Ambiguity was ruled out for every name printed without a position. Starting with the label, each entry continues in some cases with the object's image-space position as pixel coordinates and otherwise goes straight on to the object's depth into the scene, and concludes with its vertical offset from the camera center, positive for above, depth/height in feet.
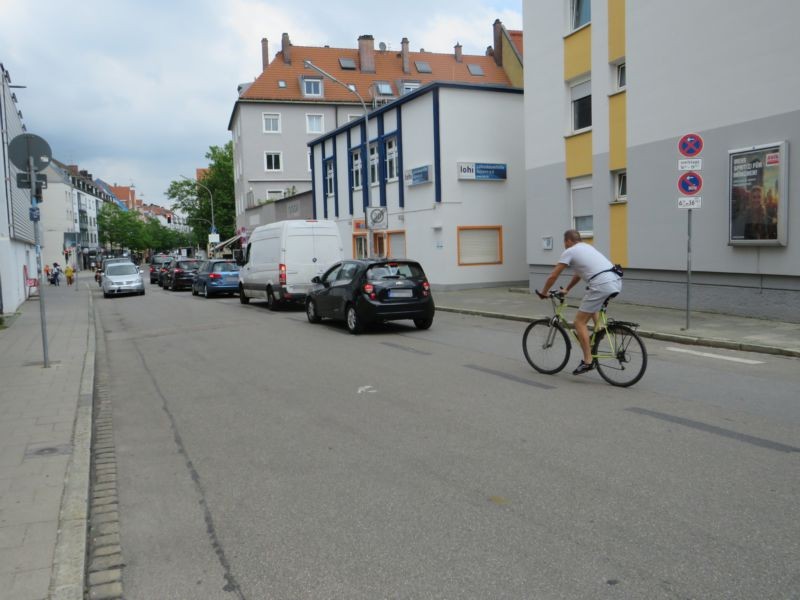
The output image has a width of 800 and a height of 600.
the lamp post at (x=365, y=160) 97.76 +13.86
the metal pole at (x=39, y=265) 32.50 +0.04
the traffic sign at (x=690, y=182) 38.81 +3.68
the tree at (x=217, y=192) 258.37 +26.39
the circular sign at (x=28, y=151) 31.78 +5.27
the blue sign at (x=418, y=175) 83.10 +9.73
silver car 105.29 -2.39
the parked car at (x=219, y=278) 92.73 -2.12
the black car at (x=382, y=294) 45.37 -2.38
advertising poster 42.75 +3.24
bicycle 26.21 -3.74
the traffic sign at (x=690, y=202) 38.70 +2.59
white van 65.31 +0.39
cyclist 26.53 -0.96
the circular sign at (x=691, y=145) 38.24 +5.66
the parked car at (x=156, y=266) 159.82 -0.64
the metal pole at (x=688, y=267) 39.33 -1.01
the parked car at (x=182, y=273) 117.39 -1.72
